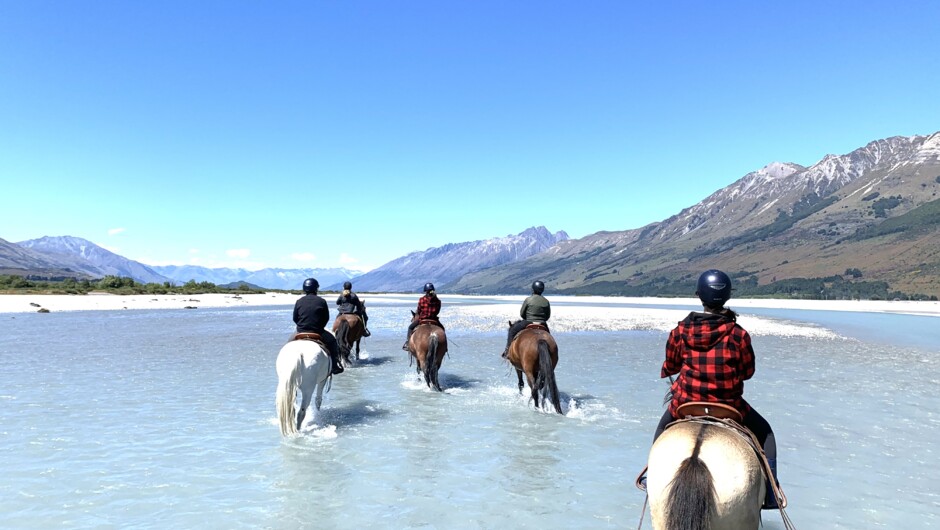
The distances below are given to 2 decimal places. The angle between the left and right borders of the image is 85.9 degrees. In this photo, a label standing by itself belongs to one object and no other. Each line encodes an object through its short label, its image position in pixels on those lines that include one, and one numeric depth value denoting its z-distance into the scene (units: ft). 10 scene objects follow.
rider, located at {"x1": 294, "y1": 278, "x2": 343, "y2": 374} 41.91
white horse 36.40
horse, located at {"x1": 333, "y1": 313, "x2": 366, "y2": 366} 70.28
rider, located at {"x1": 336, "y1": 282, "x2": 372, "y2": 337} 71.15
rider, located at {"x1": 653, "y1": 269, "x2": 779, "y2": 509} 18.65
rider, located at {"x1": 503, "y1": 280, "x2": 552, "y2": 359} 49.03
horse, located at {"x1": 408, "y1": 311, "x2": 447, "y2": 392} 53.21
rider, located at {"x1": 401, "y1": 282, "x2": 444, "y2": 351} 57.06
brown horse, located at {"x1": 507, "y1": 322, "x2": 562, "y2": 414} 44.16
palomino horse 14.58
